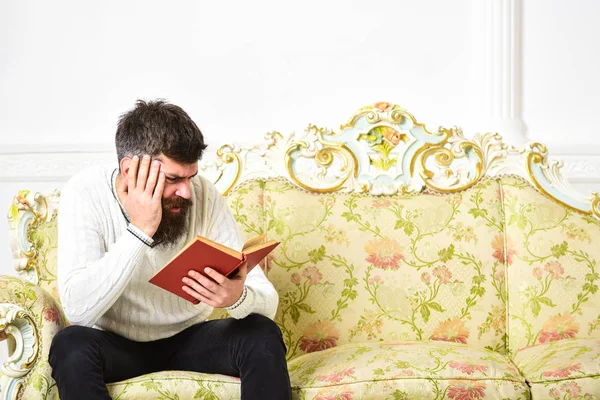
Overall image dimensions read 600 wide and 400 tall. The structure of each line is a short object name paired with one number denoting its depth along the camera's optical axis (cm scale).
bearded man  315
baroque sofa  363
